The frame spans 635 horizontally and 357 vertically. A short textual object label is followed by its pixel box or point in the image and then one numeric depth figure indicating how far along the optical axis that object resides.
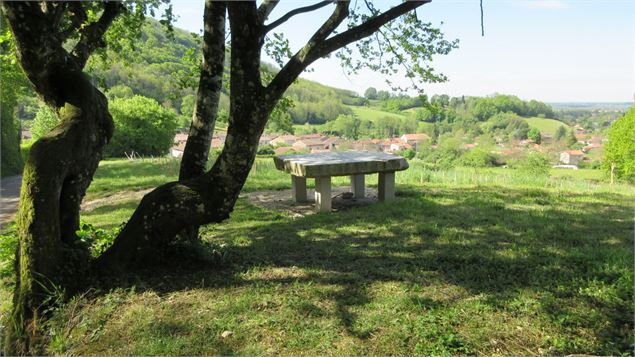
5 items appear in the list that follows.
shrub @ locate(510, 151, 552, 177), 34.48
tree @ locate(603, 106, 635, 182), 28.30
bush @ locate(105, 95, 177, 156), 31.09
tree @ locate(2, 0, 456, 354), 3.01
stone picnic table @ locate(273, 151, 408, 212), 6.60
